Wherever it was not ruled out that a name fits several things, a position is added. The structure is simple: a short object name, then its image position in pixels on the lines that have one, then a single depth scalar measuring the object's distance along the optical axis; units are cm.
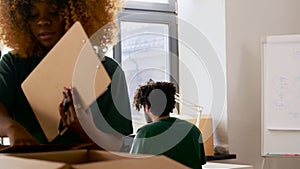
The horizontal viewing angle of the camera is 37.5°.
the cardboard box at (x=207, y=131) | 373
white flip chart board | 365
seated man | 246
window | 381
